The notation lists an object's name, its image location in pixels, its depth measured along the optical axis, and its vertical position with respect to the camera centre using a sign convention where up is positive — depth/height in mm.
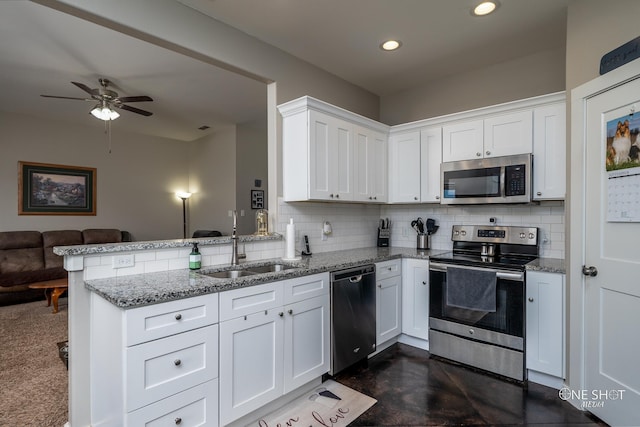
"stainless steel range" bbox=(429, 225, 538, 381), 2506 -734
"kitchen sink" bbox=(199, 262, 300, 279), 2307 -437
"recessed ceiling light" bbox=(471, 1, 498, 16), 2350 +1504
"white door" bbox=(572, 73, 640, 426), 1856 -338
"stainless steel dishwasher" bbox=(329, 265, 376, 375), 2504 -833
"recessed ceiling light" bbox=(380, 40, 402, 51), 2904 +1514
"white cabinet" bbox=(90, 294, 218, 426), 1490 -754
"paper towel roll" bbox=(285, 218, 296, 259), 2791 -238
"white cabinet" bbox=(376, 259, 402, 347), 2922 -820
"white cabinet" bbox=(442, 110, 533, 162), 2811 +695
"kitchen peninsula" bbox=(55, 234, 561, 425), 1515 -557
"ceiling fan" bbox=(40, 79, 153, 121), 3922 +1363
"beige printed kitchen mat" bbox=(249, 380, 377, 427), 2039 -1310
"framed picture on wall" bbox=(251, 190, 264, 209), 6352 +260
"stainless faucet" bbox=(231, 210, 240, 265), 2494 -272
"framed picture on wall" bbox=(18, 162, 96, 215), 5430 +395
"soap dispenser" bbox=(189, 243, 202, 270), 2254 -325
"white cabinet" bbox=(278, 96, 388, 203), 2822 +551
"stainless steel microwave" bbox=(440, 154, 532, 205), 2764 +292
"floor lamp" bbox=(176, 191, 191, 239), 7033 +112
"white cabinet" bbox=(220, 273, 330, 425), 1852 -821
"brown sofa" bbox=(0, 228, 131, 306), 4672 -732
